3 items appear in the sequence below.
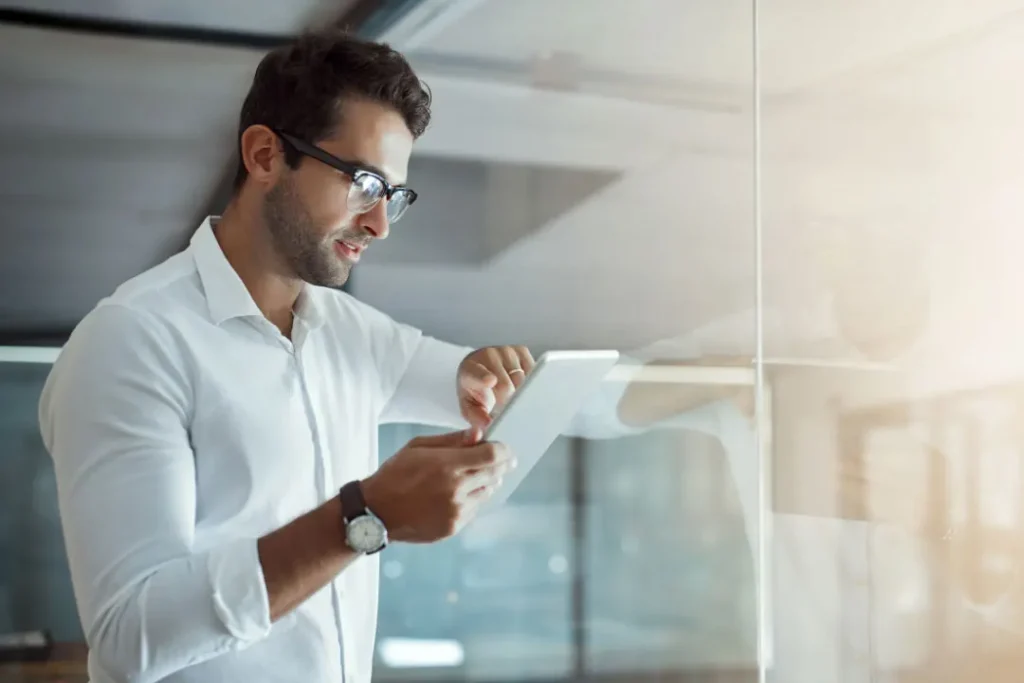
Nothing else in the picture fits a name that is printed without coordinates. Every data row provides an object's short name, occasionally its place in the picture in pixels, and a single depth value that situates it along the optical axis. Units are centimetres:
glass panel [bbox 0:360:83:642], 148
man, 112
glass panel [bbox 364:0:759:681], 172
